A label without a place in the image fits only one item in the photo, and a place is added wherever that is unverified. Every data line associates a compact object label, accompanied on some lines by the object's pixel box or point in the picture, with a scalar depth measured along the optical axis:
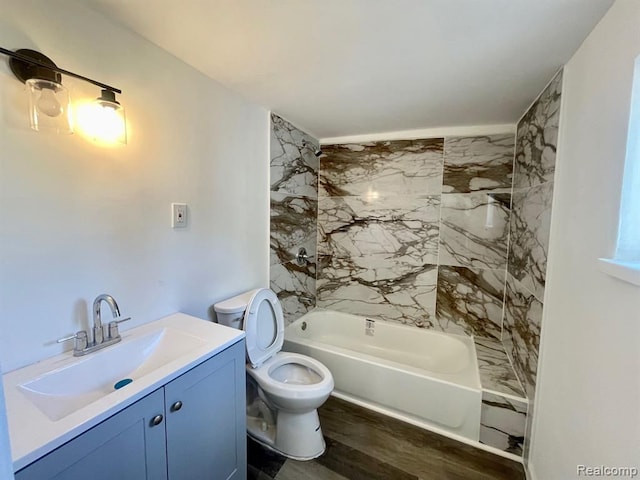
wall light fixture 0.92
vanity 0.73
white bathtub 1.80
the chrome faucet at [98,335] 1.07
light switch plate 1.46
